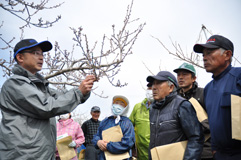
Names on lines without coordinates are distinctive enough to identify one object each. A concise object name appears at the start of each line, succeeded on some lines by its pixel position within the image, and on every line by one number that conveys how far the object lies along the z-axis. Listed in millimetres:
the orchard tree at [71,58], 4496
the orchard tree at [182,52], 3816
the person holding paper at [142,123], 4621
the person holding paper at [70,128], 5499
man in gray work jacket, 2189
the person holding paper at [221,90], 2170
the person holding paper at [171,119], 2576
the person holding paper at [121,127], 3986
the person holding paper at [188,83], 3476
